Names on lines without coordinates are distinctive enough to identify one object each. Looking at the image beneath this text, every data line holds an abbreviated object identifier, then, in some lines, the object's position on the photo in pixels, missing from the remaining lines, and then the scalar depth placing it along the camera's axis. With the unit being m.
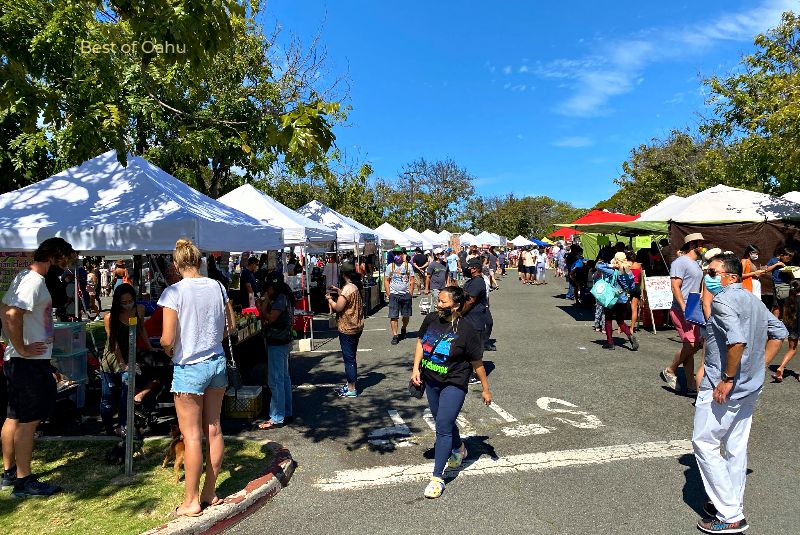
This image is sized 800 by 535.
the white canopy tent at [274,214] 10.98
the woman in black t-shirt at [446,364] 4.14
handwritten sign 11.74
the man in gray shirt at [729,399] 3.44
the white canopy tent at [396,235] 22.70
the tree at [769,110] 11.62
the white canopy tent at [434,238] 32.38
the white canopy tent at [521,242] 48.91
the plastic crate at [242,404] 6.01
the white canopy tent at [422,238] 28.95
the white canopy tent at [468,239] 38.09
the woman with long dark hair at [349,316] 6.66
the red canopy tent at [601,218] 15.62
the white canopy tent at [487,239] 38.28
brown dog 4.27
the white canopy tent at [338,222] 14.88
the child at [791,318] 7.16
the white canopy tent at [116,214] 5.41
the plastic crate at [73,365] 5.96
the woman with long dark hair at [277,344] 5.75
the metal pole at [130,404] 4.36
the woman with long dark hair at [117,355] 5.08
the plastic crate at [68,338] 5.81
